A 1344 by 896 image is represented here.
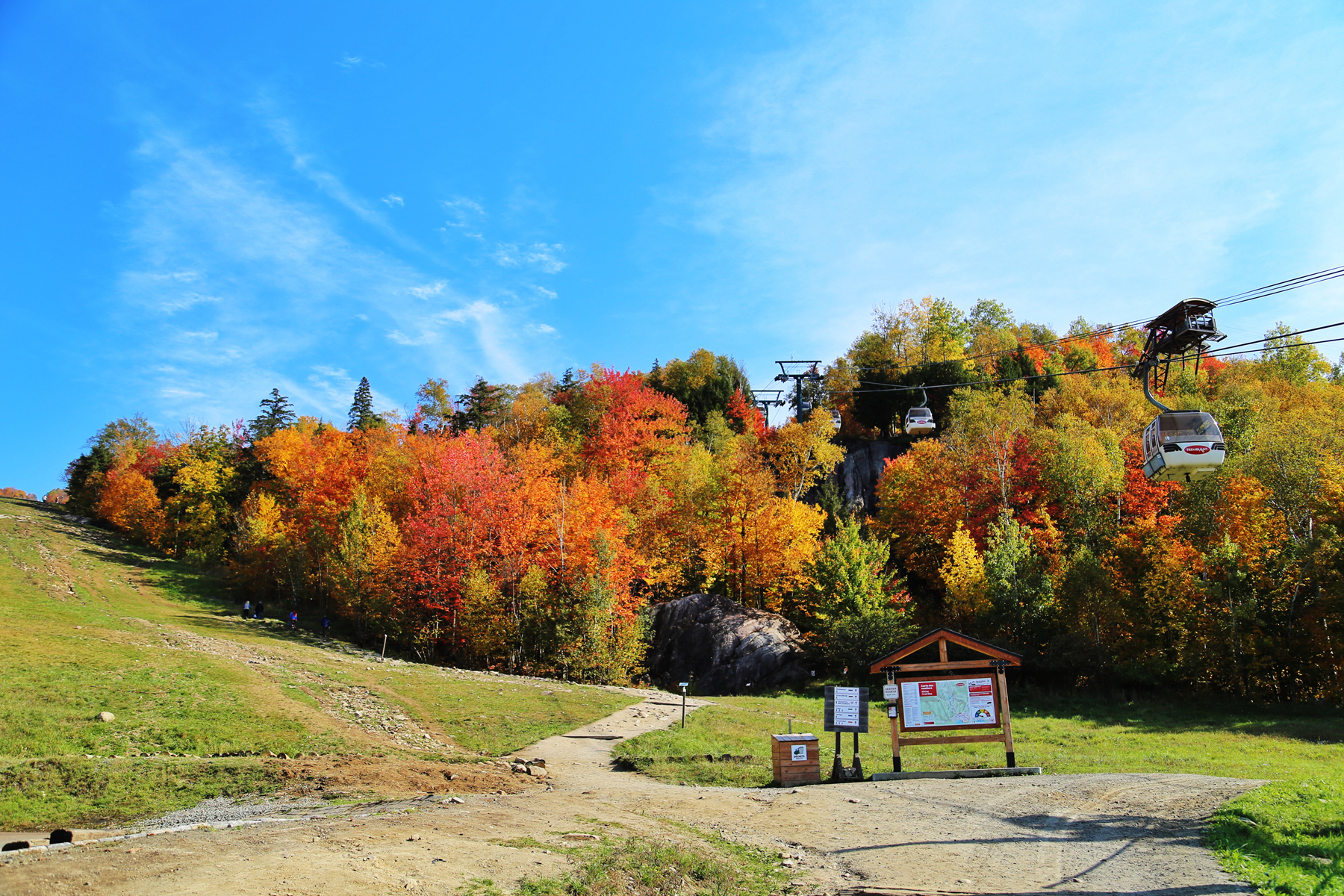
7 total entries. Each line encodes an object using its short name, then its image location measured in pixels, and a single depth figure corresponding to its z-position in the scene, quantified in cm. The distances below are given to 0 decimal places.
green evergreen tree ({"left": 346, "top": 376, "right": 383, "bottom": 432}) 7800
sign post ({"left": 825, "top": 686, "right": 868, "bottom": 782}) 1706
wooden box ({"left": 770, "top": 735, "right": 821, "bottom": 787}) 1662
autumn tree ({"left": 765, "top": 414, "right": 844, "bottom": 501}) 5219
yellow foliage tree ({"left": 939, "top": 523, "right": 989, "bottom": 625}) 3641
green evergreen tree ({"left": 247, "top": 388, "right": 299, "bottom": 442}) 7144
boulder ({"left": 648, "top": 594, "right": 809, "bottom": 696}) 3628
